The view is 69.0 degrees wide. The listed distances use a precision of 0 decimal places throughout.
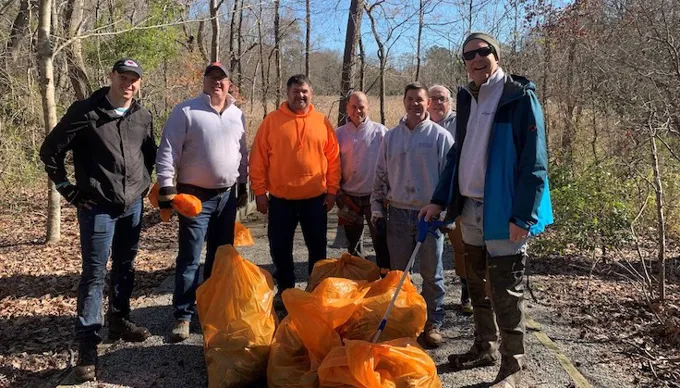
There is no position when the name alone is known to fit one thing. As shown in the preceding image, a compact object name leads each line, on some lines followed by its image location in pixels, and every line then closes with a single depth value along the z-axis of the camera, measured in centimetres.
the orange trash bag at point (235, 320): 285
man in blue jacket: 256
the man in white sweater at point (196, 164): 349
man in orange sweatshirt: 385
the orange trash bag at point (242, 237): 593
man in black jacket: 304
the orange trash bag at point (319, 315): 269
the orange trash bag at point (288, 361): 269
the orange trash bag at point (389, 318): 285
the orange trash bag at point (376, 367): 236
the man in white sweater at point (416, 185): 353
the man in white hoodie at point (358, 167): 428
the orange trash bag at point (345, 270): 375
